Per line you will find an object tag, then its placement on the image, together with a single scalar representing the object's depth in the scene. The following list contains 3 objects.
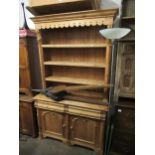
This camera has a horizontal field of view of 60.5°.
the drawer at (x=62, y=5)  1.53
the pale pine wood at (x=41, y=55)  1.85
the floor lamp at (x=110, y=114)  1.73
